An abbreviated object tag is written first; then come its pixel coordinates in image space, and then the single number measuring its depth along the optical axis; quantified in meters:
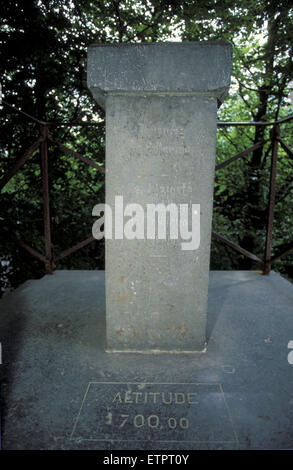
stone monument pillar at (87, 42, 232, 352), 1.92
